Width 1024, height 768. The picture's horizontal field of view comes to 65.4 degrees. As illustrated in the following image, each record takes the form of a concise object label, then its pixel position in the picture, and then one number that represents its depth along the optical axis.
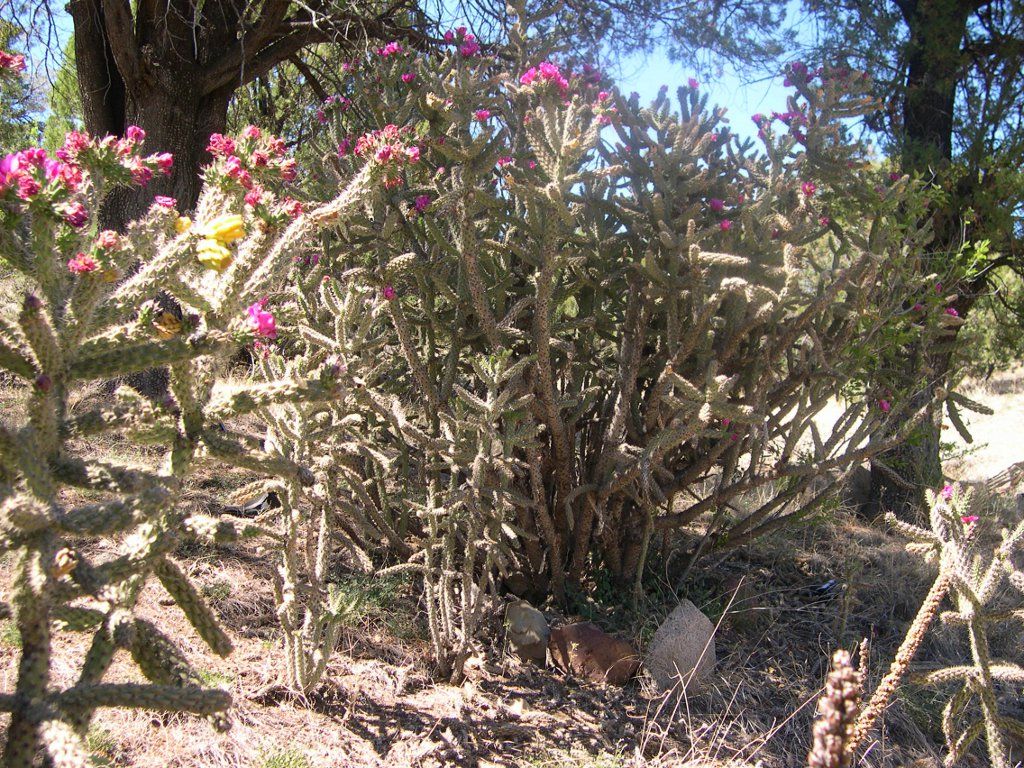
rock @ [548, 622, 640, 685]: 3.40
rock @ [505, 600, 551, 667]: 3.49
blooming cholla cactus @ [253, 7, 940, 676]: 3.07
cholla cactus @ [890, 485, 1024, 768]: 2.81
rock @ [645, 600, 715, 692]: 3.39
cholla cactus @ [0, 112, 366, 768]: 1.56
